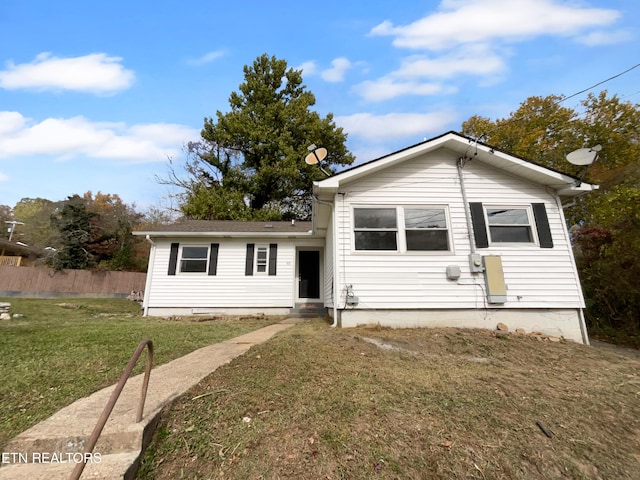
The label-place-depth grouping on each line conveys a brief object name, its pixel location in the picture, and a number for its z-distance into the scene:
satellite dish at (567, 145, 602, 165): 6.23
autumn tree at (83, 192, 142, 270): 18.91
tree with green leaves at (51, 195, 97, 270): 17.45
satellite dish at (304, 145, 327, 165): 7.16
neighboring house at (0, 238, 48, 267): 22.45
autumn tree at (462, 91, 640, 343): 7.41
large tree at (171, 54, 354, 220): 20.38
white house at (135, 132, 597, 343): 6.42
